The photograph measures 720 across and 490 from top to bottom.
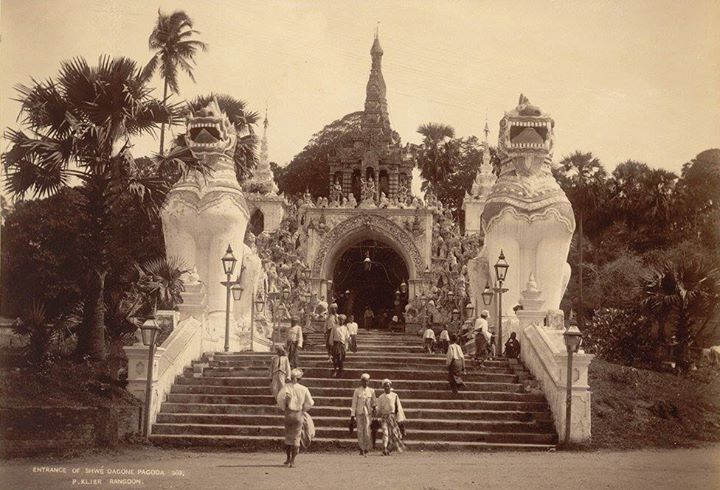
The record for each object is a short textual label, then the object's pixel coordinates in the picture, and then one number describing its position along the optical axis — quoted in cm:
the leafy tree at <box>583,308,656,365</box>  2906
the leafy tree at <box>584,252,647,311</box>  4009
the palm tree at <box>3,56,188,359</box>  2123
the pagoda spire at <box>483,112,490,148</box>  4489
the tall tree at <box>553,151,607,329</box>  4112
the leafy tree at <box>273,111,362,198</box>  5875
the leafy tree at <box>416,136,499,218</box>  5738
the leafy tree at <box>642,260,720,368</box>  2691
